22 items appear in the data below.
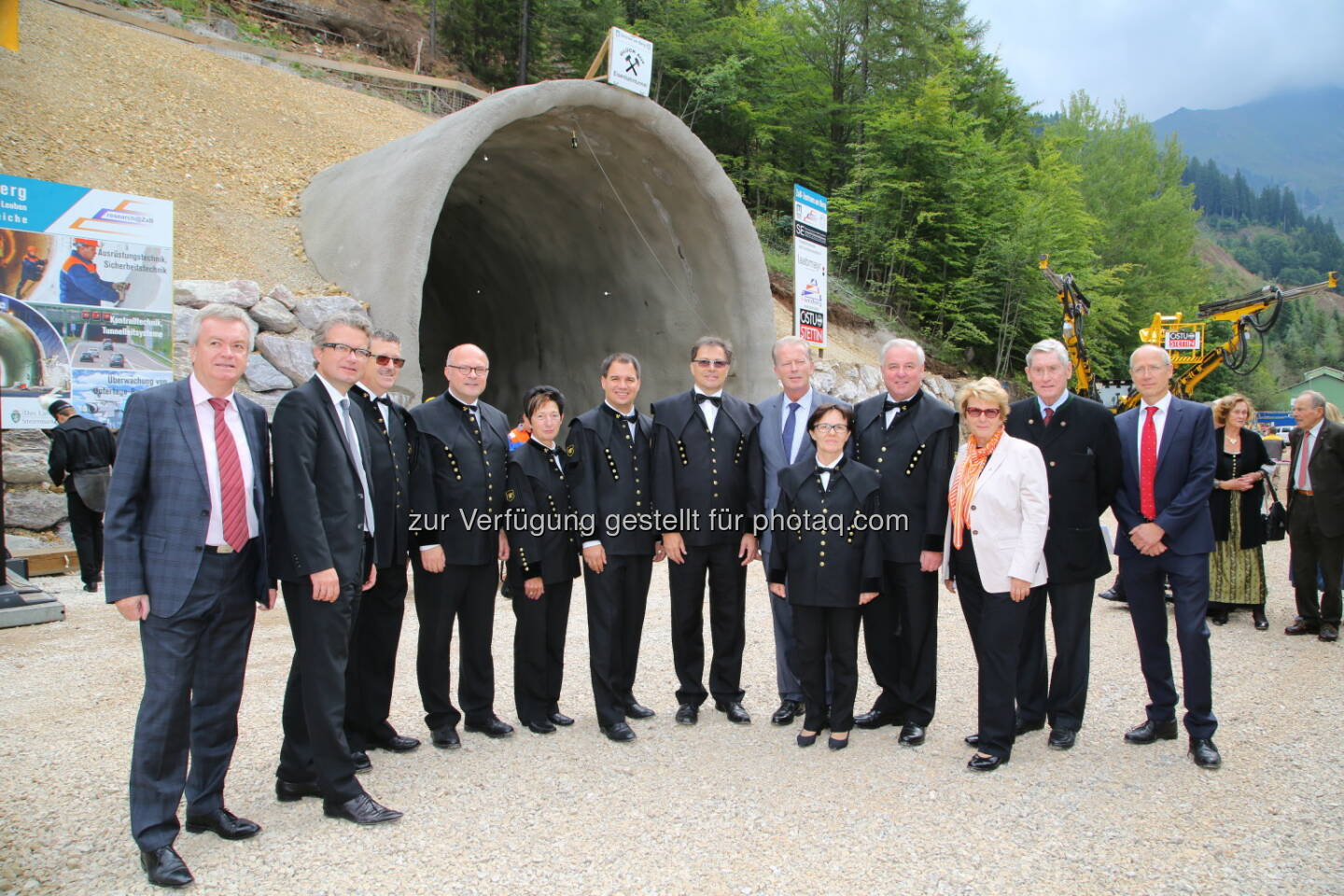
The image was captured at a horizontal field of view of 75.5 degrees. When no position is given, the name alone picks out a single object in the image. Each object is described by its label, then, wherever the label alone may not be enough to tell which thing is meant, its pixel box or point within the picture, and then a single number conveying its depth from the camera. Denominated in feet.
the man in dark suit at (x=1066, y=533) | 13.92
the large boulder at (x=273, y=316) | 28.58
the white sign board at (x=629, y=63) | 31.60
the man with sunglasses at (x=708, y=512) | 14.96
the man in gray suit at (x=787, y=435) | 15.35
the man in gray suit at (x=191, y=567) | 9.70
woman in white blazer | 12.95
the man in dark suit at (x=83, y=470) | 24.58
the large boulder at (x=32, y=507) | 27.45
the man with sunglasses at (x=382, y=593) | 12.95
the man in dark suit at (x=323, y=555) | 10.71
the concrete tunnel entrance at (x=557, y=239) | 28.32
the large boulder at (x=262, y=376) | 27.71
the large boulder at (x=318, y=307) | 29.27
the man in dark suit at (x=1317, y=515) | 21.53
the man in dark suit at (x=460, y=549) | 13.73
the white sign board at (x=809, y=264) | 37.99
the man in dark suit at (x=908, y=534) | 14.08
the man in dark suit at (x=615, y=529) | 14.53
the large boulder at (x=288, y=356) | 28.35
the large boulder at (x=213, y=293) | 28.14
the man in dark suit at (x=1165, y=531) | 13.48
